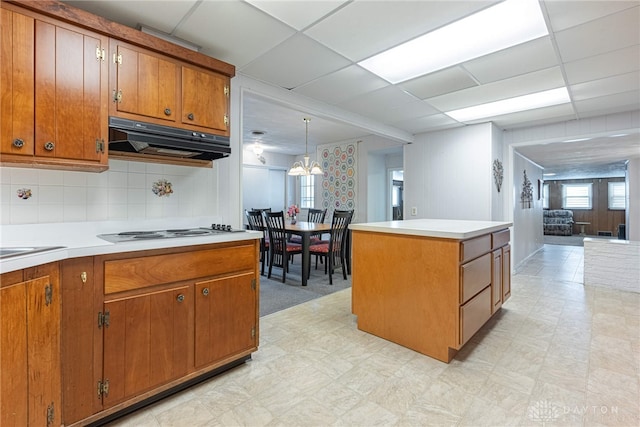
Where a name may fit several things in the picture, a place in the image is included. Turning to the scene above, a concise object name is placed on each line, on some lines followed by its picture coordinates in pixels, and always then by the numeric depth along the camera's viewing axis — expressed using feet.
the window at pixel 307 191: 25.54
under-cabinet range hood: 5.88
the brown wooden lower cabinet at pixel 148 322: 4.63
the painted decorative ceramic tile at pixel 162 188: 7.33
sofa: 37.57
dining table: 13.39
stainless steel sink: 3.81
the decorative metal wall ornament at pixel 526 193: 19.45
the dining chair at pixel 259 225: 14.99
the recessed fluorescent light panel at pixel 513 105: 10.74
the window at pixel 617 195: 36.19
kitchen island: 6.96
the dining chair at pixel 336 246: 14.16
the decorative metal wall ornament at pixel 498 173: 14.50
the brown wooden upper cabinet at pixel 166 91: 5.87
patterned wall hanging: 20.81
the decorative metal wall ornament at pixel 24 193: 5.60
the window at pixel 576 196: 38.79
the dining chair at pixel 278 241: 13.96
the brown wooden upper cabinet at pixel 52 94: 4.80
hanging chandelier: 17.48
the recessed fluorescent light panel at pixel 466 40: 6.27
